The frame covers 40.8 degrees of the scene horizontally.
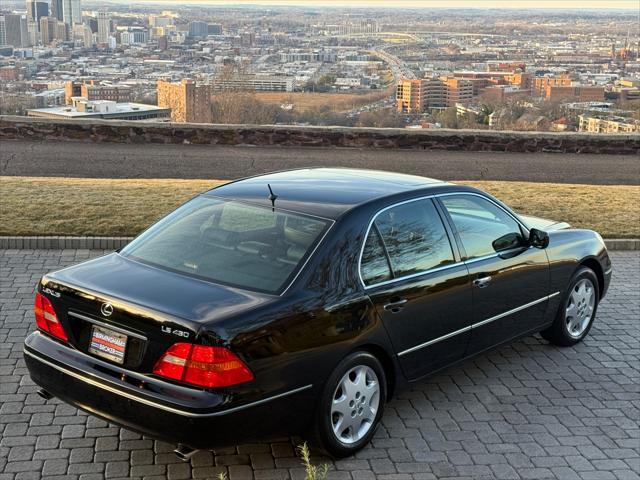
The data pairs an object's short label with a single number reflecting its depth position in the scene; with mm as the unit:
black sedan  4250
